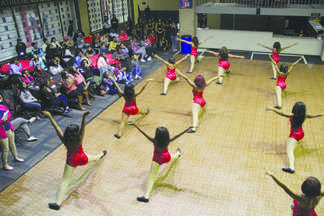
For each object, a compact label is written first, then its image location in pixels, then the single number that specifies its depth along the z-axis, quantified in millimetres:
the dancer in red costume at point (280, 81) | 7939
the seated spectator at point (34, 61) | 10114
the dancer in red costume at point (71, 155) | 4648
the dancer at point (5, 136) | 5328
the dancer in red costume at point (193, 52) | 11076
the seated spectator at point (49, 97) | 7777
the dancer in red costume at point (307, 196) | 3584
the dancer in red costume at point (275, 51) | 10406
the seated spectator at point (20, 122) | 6207
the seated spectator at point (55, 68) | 10116
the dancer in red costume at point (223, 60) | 9953
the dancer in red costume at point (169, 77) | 9330
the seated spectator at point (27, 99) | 7359
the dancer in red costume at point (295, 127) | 5297
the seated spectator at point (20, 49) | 12016
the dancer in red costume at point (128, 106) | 6438
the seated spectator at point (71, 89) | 8125
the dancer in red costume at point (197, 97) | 6902
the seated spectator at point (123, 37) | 15036
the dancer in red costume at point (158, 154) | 4613
